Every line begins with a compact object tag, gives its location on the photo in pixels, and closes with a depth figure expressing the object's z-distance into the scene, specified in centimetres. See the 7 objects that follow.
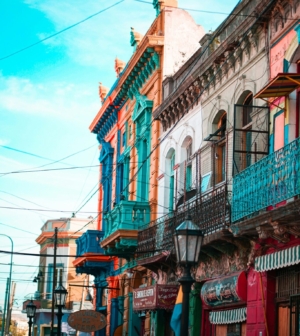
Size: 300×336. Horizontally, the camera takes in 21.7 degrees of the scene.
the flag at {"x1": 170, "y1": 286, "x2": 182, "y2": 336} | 1822
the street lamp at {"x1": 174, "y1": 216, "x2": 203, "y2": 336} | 1132
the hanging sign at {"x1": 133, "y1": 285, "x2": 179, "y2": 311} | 2066
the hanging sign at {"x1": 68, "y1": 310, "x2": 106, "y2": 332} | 2144
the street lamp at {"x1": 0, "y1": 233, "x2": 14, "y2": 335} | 5370
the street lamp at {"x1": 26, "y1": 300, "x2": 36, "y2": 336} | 3026
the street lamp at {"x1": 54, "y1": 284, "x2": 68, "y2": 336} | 2453
